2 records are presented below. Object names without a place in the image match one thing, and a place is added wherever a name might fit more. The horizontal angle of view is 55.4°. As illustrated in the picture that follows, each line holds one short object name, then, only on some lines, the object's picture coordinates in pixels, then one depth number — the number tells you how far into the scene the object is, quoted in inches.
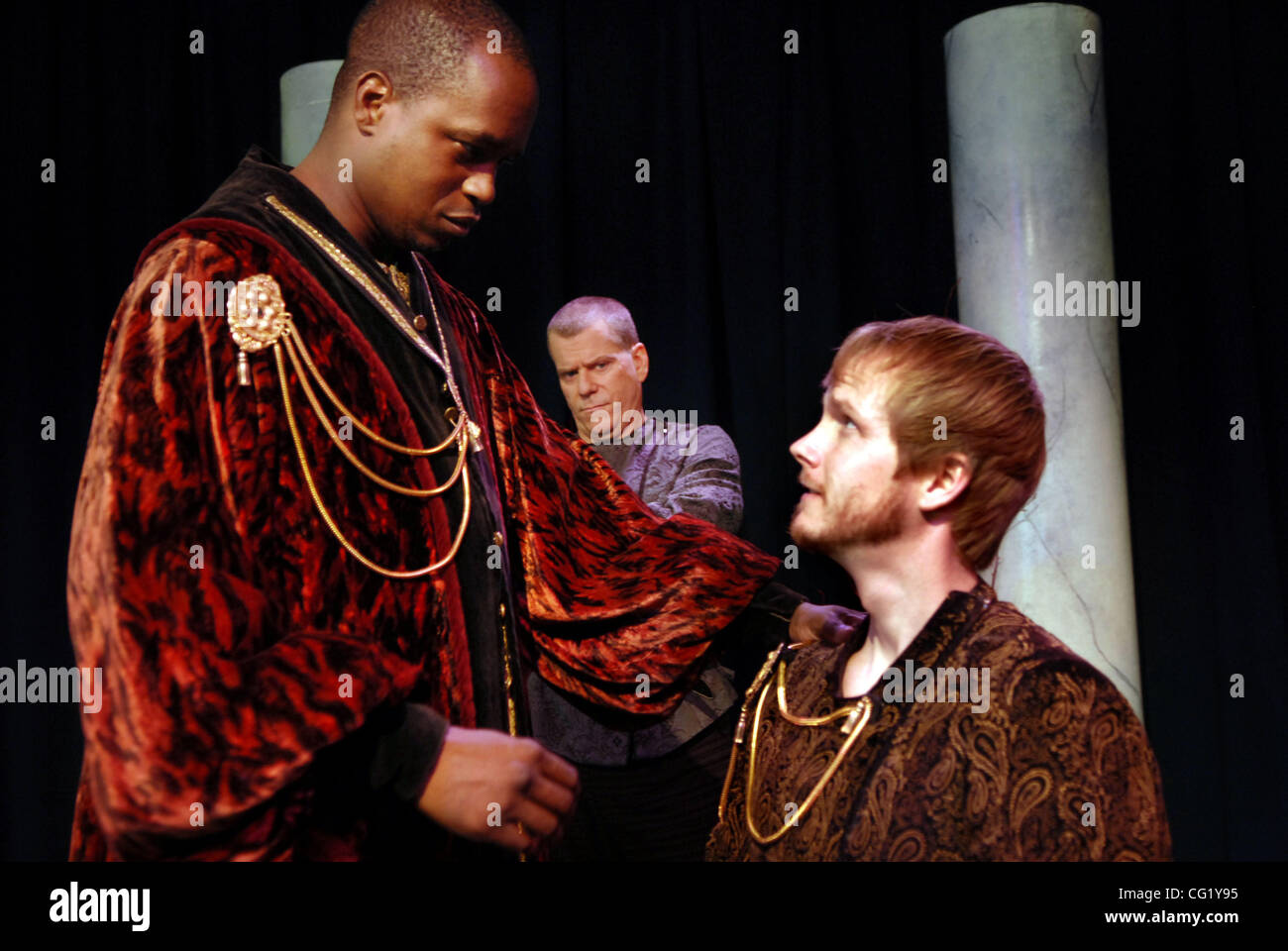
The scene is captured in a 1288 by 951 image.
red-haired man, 50.6
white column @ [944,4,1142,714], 104.5
